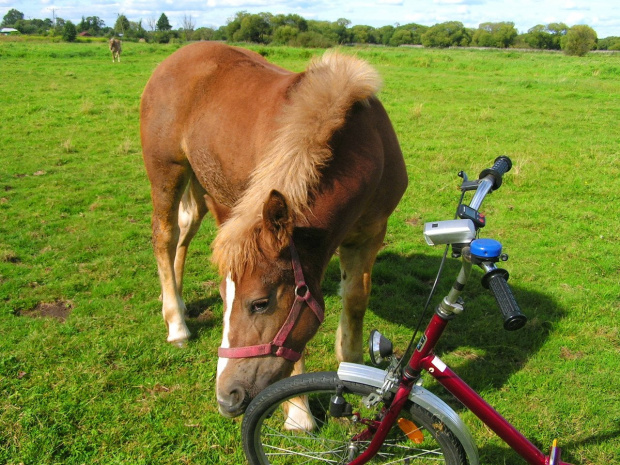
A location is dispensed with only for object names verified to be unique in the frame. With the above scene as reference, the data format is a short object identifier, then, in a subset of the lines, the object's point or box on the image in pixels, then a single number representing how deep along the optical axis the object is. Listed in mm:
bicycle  1816
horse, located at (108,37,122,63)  26723
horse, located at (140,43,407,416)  2168
